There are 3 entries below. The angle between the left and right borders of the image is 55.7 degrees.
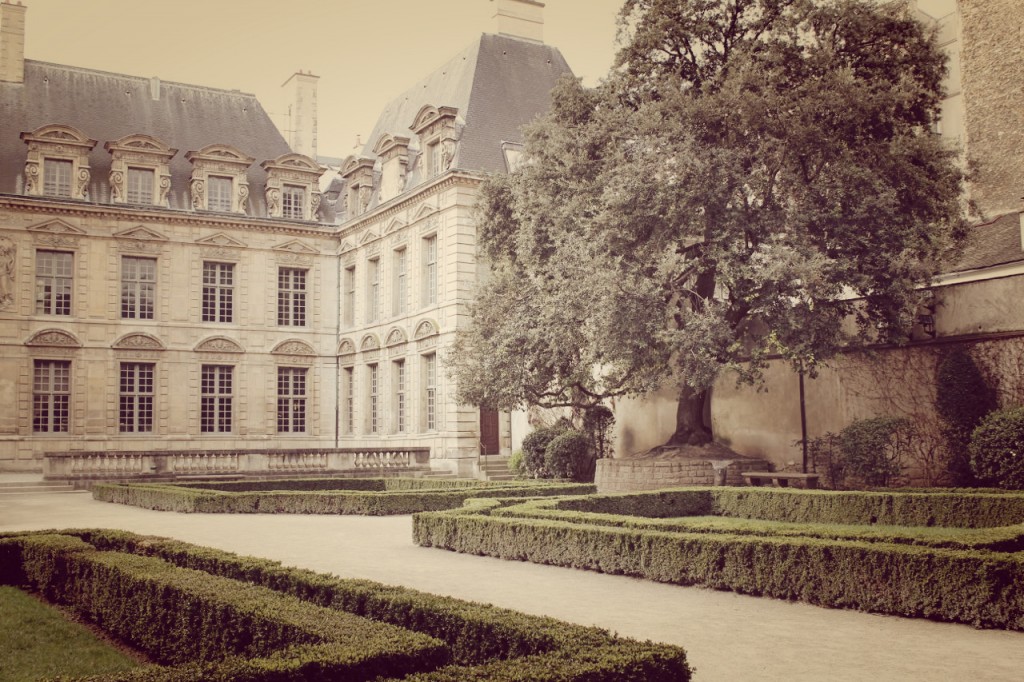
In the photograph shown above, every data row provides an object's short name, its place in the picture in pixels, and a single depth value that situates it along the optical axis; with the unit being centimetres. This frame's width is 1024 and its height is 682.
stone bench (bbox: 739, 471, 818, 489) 1814
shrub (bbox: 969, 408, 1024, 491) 1602
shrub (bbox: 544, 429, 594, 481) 2409
